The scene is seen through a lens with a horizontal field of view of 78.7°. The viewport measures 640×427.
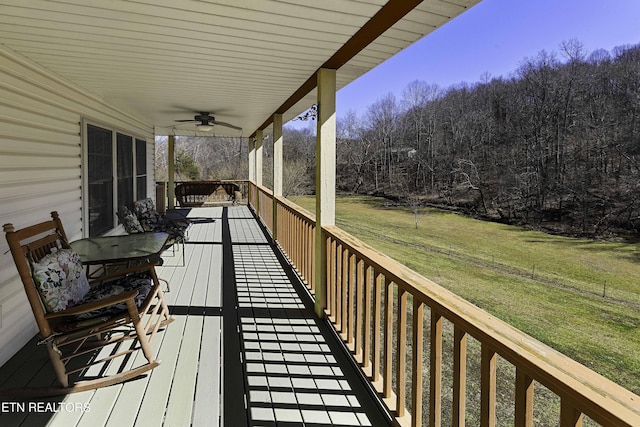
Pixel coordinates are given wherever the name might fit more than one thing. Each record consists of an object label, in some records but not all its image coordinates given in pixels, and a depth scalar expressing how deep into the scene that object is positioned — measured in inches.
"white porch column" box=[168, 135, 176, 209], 446.5
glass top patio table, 120.9
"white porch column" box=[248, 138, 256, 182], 444.1
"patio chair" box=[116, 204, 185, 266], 186.2
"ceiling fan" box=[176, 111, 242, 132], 246.4
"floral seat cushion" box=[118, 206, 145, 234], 185.5
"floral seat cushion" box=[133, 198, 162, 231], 217.0
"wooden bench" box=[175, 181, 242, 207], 524.6
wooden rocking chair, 86.3
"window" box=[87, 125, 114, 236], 178.1
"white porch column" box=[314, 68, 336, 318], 130.6
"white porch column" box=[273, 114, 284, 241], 248.5
